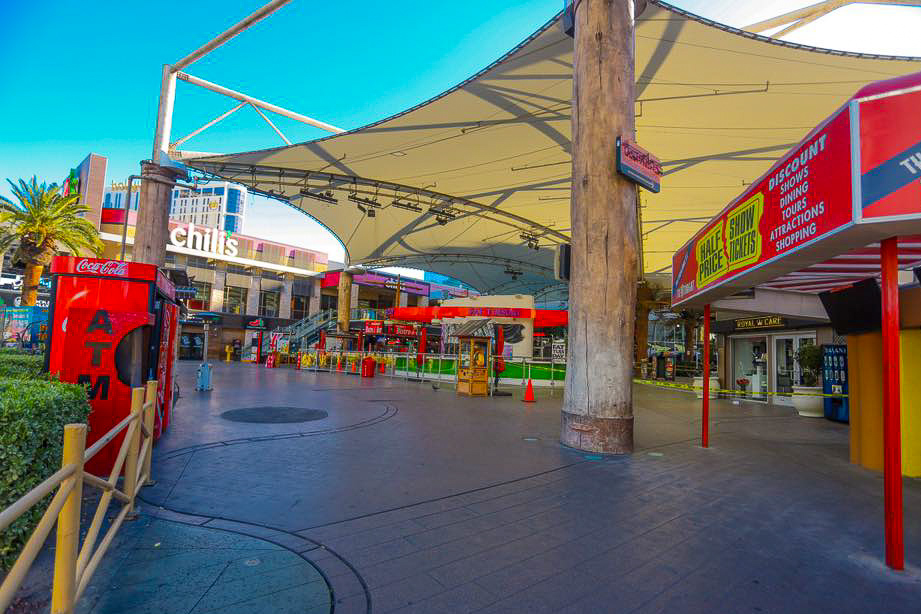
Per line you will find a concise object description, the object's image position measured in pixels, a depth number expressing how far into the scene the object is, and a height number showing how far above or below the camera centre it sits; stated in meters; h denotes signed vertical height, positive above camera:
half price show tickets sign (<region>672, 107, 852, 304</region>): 3.38 +1.32
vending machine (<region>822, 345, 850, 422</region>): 12.12 -0.31
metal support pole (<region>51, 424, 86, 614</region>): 2.24 -0.95
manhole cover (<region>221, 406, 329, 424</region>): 9.40 -1.52
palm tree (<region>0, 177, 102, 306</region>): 24.64 +5.06
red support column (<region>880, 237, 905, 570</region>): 3.45 -0.33
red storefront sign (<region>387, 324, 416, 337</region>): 38.07 +1.09
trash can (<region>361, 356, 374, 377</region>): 24.17 -1.22
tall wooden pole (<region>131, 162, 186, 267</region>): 11.92 +2.79
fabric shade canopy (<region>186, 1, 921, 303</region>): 11.98 +7.28
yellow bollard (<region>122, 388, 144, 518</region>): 3.95 -0.97
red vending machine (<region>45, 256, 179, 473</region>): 5.30 -0.03
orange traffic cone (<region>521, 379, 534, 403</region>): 14.66 -1.30
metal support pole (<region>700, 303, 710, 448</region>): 7.75 -0.89
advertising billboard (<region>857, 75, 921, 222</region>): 3.03 +1.36
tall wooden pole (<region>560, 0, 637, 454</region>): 7.07 +1.53
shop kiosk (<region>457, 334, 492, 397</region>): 15.93 -0.73
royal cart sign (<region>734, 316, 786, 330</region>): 16.67 +1.40
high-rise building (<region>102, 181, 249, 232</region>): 163.19 +44.44
